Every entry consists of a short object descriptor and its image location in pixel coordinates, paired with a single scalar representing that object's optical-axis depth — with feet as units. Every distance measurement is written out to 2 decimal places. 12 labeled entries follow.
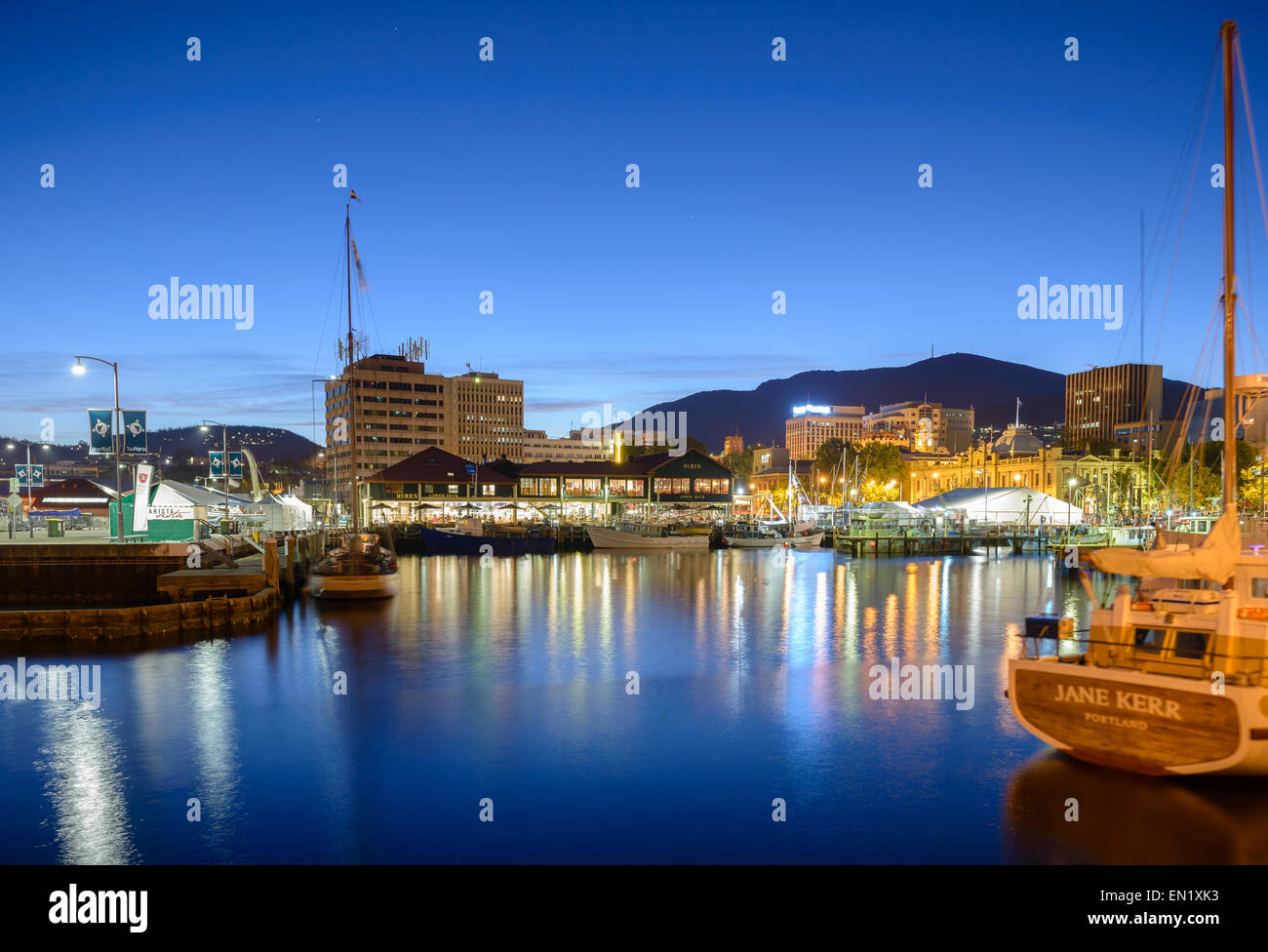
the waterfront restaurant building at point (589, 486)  301.63
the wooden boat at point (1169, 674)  40.22
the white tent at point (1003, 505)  294.46
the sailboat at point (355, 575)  127.34
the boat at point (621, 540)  244.22
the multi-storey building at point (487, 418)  602.44
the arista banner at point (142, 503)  155.94
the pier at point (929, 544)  242.78
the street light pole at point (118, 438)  123.28
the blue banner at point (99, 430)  128.67
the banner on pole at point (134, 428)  129.49
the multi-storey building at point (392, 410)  505.66
